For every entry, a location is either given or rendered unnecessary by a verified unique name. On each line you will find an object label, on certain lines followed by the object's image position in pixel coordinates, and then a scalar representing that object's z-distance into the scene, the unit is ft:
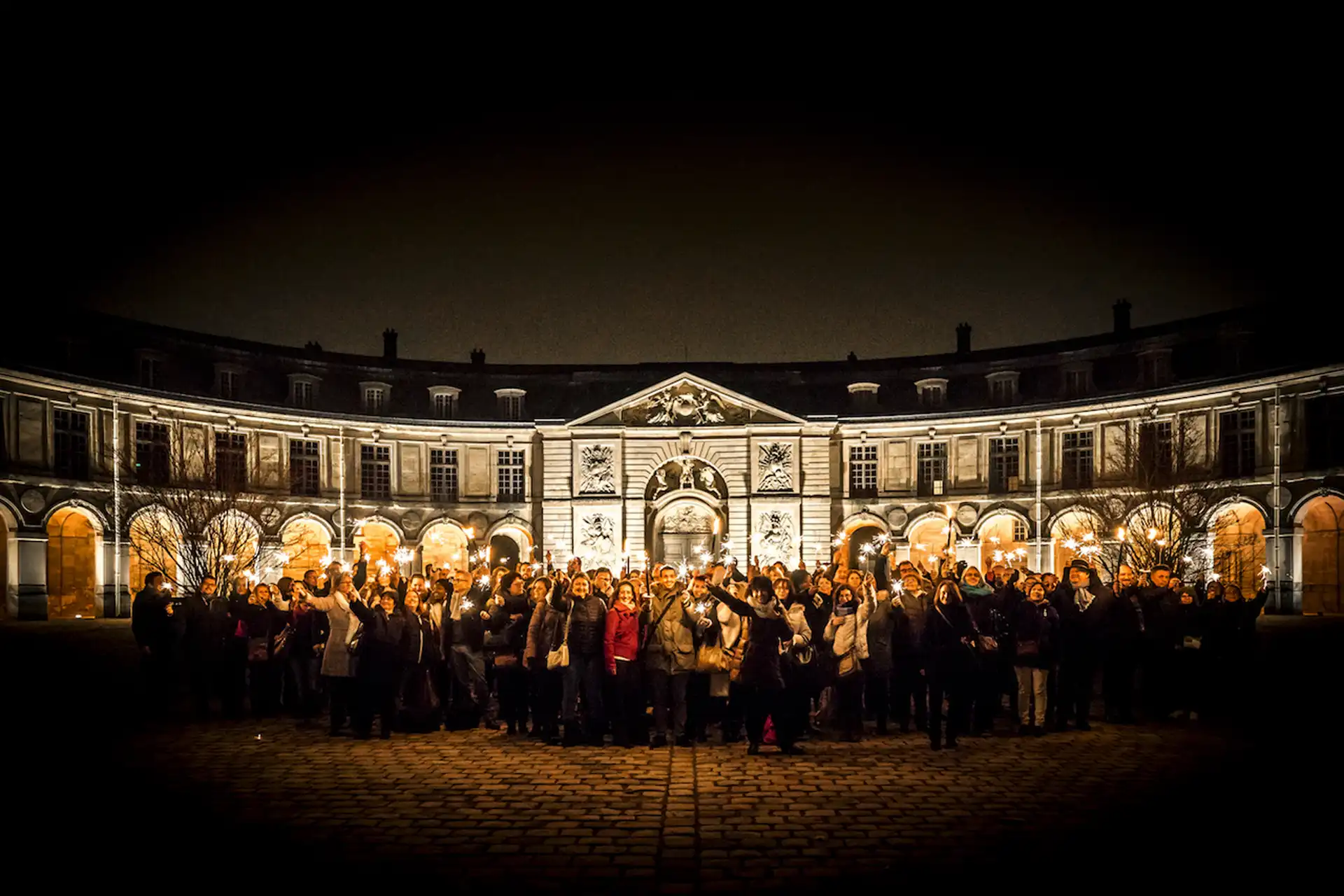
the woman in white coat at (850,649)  40.27
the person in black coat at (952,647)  39.47
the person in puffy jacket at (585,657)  40.19
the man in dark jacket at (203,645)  47.85
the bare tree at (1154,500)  102.94
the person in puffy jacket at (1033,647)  41.96
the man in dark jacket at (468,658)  44.06
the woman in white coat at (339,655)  42.32
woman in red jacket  39.93
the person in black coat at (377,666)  41.39
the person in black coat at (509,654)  43.21
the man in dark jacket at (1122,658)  43.73
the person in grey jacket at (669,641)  39.34
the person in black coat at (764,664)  37.78
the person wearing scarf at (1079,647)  42.78
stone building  119.03
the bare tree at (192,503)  95.55
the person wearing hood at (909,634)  40.68
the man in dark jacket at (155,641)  47.62
